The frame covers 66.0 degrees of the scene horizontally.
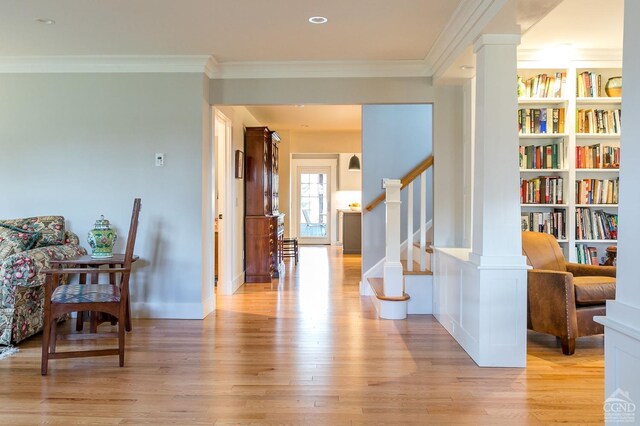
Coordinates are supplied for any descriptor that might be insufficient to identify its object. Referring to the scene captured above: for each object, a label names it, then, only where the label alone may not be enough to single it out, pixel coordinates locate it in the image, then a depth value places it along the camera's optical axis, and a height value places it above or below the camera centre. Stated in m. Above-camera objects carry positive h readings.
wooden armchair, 3.21 -0.61
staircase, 4.68 -0.62
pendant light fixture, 11.23 +1.07
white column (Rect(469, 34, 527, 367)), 3.29 -0.08
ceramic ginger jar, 3.92 -0.25
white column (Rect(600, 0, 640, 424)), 1.58 -0.17
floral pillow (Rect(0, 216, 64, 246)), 4.24 -0.15
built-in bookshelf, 4.57 +0.50
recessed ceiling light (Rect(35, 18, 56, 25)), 3.67 +1.43
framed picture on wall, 6.29 +0.60
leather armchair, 3.59 -0.70
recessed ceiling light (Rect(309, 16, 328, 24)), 3.63 +1.42
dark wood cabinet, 6.79 -0.02
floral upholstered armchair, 3.62 -0.45
